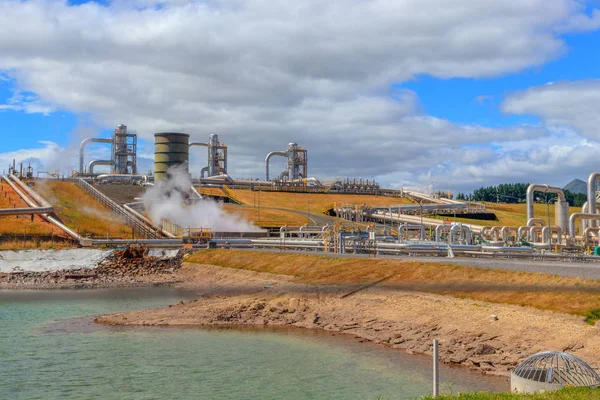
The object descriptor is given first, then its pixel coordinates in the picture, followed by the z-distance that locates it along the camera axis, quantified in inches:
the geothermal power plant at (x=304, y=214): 1973.4
